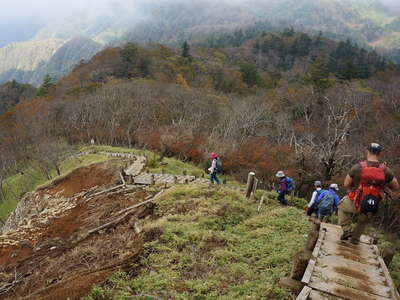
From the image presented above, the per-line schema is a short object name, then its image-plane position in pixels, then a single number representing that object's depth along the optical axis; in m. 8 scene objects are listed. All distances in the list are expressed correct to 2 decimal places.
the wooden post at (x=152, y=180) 14.25
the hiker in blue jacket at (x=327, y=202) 8.21
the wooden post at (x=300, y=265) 4.95
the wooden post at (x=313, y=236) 5.55
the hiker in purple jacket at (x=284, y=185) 10.84
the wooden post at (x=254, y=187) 11.50
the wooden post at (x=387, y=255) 5.44
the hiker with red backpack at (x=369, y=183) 5.27
